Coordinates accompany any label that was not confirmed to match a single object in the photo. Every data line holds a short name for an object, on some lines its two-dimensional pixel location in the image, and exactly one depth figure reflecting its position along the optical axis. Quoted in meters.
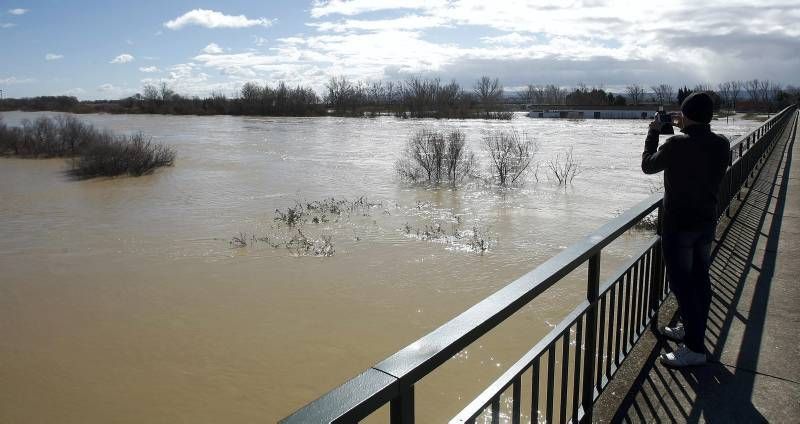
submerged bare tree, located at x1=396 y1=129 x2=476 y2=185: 23.97
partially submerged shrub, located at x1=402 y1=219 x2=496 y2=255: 13.43
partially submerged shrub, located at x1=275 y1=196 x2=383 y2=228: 16.06
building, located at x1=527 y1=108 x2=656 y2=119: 100.95
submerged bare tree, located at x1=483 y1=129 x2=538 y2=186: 22.95
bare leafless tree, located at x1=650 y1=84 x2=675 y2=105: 133.95
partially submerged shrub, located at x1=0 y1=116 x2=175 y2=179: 26.58
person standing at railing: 3.62
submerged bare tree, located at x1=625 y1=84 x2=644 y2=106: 152.62
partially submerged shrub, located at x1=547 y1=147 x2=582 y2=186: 23.34
